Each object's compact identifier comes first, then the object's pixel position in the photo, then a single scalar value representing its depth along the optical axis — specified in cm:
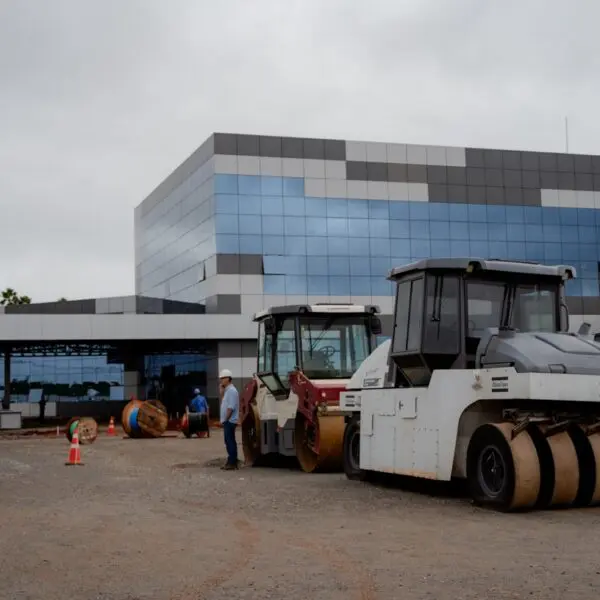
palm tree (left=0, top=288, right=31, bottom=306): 8725
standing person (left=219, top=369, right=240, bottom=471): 1914
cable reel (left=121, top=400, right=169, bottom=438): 3538
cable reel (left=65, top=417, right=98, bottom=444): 3153
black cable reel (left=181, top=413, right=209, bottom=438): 3550
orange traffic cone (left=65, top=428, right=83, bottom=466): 2117
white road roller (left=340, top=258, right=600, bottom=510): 1171
